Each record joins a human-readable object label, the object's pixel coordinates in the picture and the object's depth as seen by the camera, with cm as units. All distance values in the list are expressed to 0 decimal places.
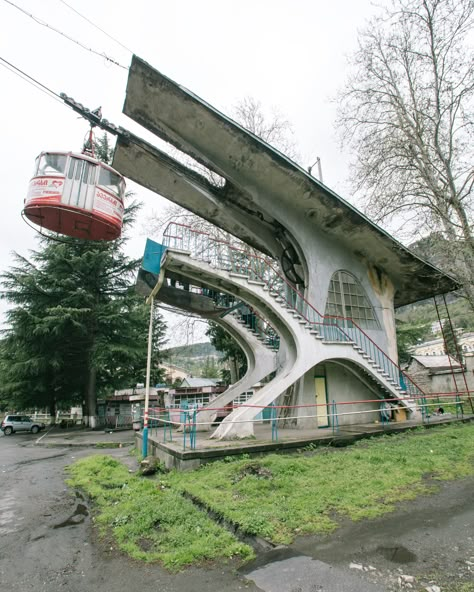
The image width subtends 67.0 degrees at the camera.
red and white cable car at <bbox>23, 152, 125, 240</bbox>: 844
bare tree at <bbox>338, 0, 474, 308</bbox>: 1427
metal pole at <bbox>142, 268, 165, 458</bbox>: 1077
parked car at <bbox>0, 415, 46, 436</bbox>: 2809
